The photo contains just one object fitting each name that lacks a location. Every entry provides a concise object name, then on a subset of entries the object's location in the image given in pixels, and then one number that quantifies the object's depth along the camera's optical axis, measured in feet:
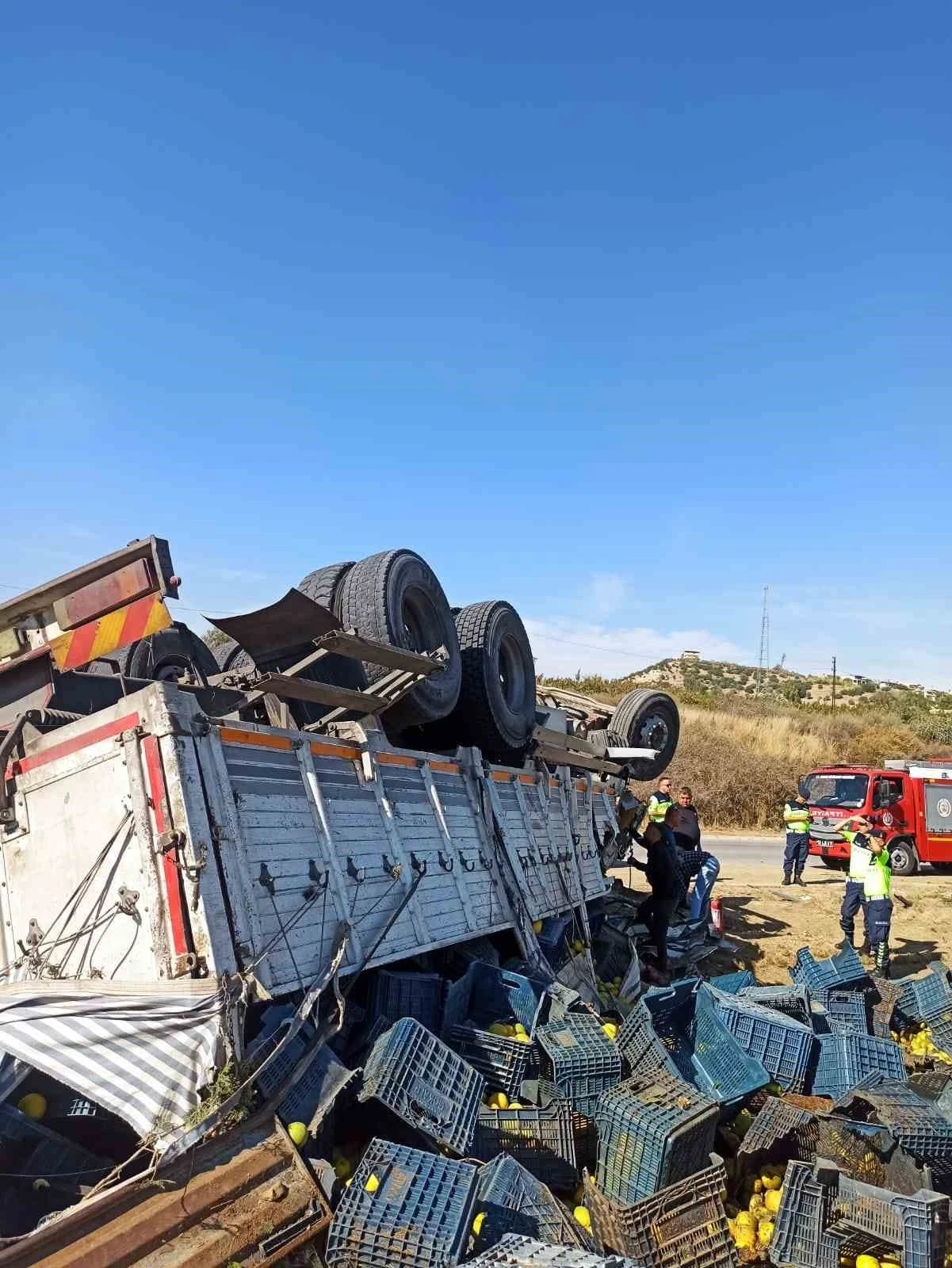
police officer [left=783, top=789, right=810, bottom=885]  48.65
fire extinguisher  33.99
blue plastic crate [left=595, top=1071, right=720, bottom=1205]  13.21
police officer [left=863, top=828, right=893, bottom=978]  30.04
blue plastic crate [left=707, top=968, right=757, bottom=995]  21.67
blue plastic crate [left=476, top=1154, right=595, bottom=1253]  11.69
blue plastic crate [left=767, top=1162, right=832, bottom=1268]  12.89
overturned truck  12.03
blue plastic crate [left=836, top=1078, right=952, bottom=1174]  14.83
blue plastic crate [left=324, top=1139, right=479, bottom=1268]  10.56
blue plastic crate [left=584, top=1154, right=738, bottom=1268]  12.28
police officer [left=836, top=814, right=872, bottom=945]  31.27
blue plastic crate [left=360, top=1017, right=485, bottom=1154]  12.90
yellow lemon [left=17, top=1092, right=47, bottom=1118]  12.99
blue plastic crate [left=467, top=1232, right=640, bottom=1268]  9.80
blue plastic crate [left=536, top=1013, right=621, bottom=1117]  15.05
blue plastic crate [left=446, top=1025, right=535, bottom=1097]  15.28
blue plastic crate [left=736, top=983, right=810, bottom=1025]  19.77
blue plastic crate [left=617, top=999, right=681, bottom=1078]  15.52
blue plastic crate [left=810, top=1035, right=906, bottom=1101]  17.76
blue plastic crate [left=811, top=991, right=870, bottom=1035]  20.17
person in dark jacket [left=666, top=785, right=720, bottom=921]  31.35
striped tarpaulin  11.71
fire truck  55.01
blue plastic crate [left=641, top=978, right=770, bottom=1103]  16.43
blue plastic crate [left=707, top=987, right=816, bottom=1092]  17.66
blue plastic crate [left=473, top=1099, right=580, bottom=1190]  13.85
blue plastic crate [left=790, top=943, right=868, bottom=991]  22.38
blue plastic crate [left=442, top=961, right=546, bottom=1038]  17.07
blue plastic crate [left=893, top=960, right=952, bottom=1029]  22.12
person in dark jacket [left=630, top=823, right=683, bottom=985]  28.45
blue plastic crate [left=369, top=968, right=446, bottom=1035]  15.90
